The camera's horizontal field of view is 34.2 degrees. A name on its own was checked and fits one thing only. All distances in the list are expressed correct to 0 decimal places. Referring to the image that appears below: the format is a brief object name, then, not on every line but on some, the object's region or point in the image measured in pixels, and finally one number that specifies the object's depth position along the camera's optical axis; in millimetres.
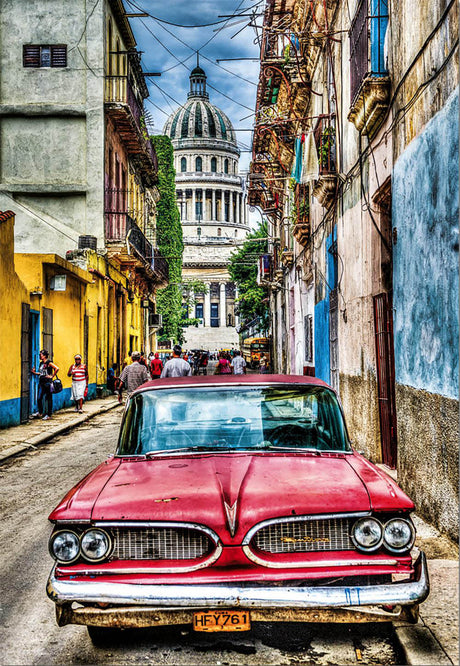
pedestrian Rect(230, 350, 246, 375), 22298
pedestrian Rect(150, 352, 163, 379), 19016
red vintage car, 3391
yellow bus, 47531
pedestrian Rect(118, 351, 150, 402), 14086
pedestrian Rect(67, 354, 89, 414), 19000
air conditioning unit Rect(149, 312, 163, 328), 40062
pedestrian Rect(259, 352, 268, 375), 27745
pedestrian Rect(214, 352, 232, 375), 21234
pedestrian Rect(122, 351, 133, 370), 28641
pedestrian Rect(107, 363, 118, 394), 26484
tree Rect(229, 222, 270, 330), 50094
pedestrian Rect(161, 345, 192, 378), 13664
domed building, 112125
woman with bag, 17047
